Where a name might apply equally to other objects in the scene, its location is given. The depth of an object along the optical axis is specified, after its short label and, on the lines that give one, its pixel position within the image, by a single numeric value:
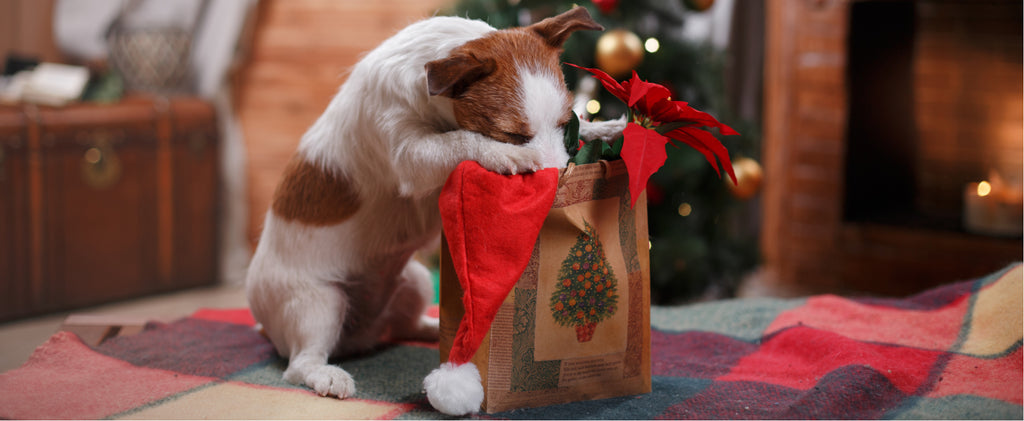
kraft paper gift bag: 1.21
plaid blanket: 1.22
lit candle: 2.63
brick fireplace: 2.80
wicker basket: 3.09
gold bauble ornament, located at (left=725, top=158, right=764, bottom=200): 2.44
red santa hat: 1.15
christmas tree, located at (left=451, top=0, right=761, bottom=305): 2.35
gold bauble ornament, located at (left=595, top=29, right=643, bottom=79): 2.17
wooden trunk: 2.63
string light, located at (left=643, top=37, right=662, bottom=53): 2.39
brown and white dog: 1.20
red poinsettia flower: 1.18
